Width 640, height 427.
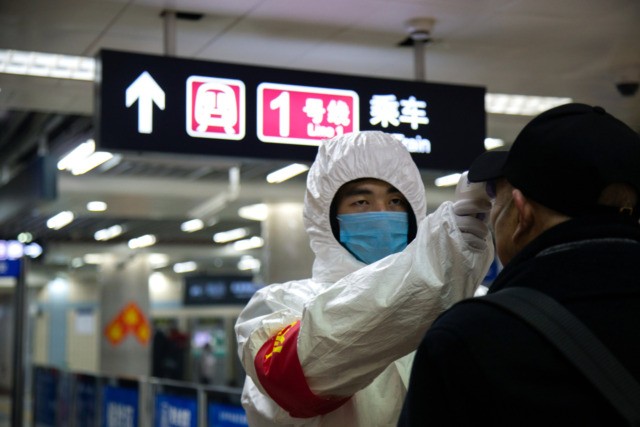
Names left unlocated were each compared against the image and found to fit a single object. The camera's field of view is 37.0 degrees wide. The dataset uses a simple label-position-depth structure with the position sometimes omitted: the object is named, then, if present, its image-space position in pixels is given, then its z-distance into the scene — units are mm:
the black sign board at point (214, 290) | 26234
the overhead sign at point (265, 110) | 5113
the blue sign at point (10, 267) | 11406
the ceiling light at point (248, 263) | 29409
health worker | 1849
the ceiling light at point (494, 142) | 10336
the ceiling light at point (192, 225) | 19469
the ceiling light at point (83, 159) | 10312
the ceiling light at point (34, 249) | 15336
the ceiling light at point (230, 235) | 21875
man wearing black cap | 1337
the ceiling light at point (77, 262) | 28125
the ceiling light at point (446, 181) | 13398
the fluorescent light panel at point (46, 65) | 6770
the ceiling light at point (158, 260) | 28058
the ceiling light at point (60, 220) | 16928
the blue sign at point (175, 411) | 6680
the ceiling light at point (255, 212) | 16747
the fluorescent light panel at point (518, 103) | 8219
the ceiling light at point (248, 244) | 23872
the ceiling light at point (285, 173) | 12234
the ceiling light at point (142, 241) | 23214
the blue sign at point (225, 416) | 5758
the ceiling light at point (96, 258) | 26547
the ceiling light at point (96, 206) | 15242
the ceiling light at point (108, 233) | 21166
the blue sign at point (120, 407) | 8141
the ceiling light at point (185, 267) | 31859
